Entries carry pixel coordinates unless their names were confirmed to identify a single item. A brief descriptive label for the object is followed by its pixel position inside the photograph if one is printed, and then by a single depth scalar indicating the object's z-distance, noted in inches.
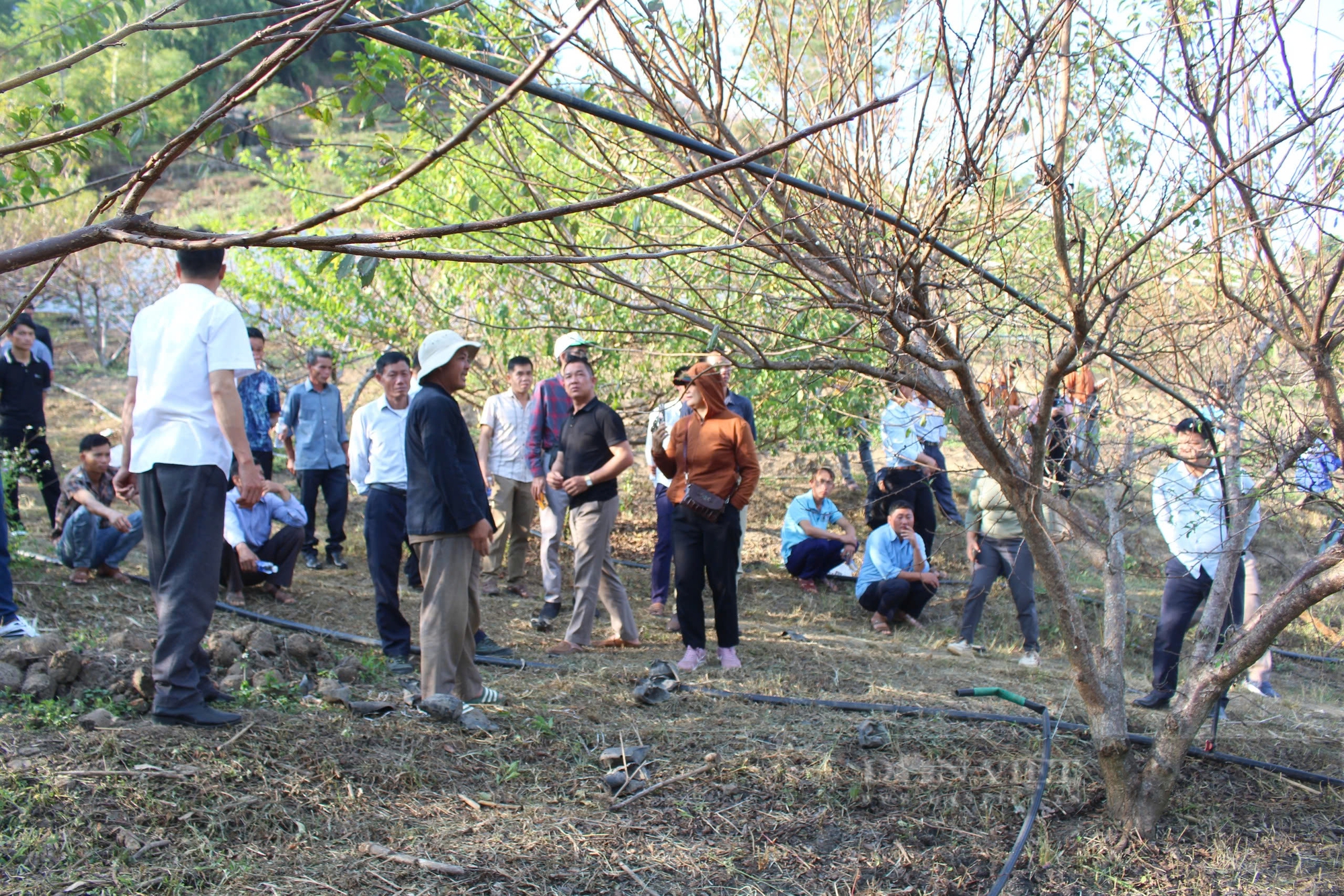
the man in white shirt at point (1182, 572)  221.0
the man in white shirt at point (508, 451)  309.0
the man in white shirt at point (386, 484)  227.6
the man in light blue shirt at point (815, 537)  350.6
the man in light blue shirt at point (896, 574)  316.5
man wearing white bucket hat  183.8
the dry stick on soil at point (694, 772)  154.5
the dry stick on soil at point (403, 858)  129.1
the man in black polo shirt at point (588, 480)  246.1
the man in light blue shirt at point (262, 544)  270.7
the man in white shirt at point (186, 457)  153.3
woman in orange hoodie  234.4
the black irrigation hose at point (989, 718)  173.3
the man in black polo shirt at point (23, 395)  314.0
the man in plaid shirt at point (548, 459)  281.6
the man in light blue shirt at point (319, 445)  321.4
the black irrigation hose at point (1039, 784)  138.1
